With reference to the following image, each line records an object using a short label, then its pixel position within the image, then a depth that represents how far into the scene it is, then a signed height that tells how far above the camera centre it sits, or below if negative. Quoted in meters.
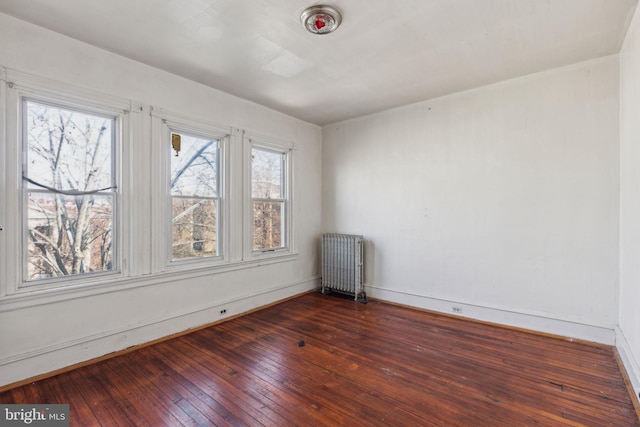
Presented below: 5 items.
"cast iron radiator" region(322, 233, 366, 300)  4.36 -0.77
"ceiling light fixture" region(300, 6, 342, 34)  2.11 +1.45
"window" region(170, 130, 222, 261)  3.27 +0.21
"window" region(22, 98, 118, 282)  2.39 +0.21
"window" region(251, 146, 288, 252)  4.14 +0.22
